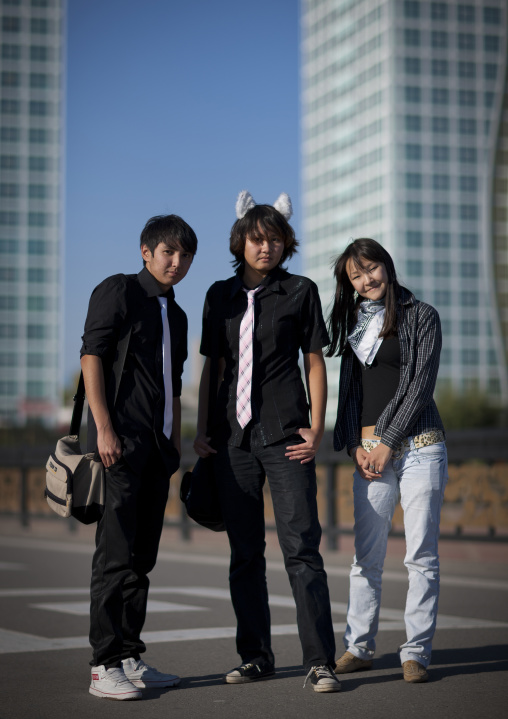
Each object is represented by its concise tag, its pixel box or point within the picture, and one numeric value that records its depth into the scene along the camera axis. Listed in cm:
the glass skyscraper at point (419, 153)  13112
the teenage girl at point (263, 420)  469
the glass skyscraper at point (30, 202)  14088
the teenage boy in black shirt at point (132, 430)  455
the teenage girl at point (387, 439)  484
